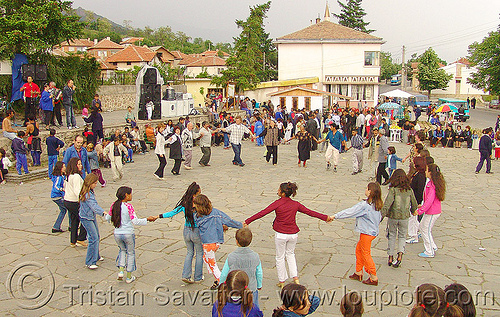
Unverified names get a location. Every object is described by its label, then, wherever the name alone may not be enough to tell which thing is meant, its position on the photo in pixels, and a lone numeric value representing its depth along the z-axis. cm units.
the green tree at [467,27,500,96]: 4206
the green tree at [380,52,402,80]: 9006
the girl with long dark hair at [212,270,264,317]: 339
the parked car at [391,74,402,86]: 7734
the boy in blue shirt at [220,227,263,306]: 444
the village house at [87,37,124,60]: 7375
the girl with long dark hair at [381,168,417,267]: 614
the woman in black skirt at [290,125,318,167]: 1405
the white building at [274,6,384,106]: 4141
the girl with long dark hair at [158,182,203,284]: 552
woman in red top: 540
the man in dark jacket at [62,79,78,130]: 1435
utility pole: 5211
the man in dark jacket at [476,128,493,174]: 1392
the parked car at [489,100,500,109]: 5034
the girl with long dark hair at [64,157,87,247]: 662
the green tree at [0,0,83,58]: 1534
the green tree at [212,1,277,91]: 3200
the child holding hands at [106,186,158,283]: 559
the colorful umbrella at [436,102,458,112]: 2696
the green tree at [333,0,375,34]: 6178
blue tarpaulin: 1603
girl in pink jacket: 663
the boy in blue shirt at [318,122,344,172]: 1380
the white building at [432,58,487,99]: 6462
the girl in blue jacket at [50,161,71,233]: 724
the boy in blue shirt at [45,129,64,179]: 1134
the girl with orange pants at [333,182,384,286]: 558
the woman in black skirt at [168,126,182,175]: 1285
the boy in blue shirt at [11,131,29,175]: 1193
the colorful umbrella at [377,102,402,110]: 2858
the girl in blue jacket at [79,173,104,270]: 607
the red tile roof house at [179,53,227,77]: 6122
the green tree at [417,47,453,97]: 5184
